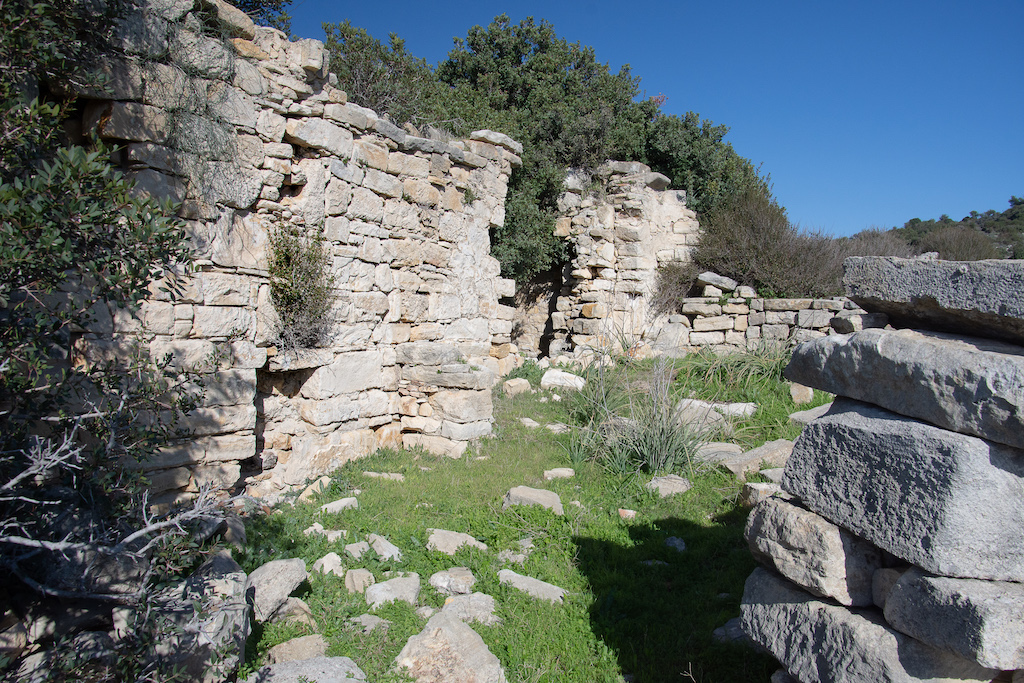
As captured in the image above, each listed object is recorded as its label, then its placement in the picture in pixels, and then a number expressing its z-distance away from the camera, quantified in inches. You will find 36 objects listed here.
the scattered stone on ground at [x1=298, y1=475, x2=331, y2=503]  190.1
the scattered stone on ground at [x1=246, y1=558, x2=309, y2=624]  119.3
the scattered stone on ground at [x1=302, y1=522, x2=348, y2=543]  155.6
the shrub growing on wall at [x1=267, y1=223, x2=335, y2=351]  197.3
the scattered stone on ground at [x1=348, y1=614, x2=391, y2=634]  123.6
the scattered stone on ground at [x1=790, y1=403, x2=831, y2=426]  262.5
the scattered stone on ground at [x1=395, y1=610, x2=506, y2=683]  109.9
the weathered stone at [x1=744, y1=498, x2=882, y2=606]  91.4
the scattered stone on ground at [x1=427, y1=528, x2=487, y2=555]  156.7
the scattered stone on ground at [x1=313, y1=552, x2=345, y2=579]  140.6
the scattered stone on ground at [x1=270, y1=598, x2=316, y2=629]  122.0
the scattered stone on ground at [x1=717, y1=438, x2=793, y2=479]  216.2
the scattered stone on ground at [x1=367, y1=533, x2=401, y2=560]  149.6
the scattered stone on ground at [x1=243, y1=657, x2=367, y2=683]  102.7
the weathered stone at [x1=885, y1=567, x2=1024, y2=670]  72.2
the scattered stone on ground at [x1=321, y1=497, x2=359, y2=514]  173.5
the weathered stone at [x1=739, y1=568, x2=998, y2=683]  80.0
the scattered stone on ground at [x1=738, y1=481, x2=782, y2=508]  185.8
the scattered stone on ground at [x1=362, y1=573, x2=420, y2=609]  133.5
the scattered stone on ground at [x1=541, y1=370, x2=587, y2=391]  318.3
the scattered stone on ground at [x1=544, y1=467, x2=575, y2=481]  212.9
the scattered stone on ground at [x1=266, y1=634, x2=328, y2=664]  112.3
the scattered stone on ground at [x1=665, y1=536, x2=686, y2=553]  167.6
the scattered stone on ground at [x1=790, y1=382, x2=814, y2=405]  289.0
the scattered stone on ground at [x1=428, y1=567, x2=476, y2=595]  141.6
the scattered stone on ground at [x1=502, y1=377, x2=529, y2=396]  311.6
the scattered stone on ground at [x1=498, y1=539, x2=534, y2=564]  156.5
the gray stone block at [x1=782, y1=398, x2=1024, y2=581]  77.7
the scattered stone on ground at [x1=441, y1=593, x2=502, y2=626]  130.0
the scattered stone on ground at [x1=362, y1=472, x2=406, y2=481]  205.8
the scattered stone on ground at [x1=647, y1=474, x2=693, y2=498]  202.1
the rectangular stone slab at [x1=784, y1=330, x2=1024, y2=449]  75.9
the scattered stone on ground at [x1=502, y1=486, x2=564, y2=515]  181.9
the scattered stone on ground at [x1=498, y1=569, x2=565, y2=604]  139.3
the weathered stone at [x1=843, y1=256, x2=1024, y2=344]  82.0
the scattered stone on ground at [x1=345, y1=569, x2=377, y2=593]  136.4
